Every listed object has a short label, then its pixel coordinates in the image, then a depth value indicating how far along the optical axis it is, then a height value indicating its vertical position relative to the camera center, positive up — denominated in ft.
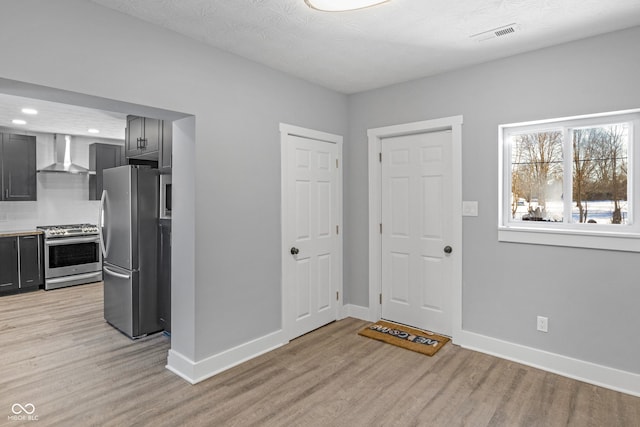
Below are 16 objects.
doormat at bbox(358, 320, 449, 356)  10.89 -4.14
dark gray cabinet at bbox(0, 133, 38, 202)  17.79 +2.16
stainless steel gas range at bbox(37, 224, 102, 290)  18.26 -2.40
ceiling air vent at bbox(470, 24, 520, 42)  8.33 +4.21
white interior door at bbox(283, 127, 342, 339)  11.58 -0.86
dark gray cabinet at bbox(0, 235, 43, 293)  17.13 -2.58
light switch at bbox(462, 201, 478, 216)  10.75 +0.03
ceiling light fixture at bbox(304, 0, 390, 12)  6.56 +3.80
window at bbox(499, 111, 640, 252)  8.84 +0.73
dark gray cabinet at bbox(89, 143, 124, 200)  20.36 +2.79
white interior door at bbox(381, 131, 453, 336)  11.68 -0.71
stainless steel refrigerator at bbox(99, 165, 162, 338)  11.82 -1.32
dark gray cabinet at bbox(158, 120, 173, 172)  11.36 +1.97
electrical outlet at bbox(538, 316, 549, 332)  9.61 -3.08
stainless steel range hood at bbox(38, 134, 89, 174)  19.38 +2.94
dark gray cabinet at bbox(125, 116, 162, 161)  11.90 +2.50
